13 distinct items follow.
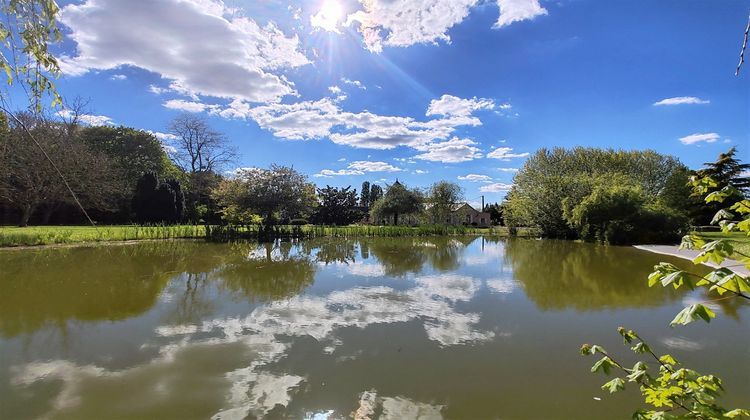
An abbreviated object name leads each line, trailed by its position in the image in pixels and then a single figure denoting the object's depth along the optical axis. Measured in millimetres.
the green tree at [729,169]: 27344
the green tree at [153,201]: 24344
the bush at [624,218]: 19078
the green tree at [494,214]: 48594
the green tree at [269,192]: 20250
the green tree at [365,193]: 67719
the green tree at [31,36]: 1601
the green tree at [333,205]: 35250
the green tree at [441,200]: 34562
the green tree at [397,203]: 33094
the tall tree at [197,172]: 30594
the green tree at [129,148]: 29422
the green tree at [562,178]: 25141
